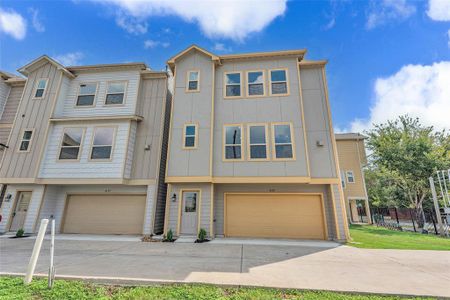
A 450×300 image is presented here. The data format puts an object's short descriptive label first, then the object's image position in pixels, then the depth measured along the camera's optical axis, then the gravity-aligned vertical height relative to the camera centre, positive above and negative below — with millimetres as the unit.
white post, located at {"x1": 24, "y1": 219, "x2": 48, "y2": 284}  3717 -1011
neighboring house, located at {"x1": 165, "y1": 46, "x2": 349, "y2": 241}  9055 +2329
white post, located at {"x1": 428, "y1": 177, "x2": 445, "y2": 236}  11367 -191
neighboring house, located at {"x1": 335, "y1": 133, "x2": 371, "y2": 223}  17797 +3509
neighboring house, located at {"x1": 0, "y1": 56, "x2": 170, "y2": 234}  9805 +2598
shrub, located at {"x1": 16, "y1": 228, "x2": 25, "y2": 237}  8906 -1250
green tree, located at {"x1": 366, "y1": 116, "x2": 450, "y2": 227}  13727 +3845
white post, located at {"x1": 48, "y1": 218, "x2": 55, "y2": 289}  3591 -1216
